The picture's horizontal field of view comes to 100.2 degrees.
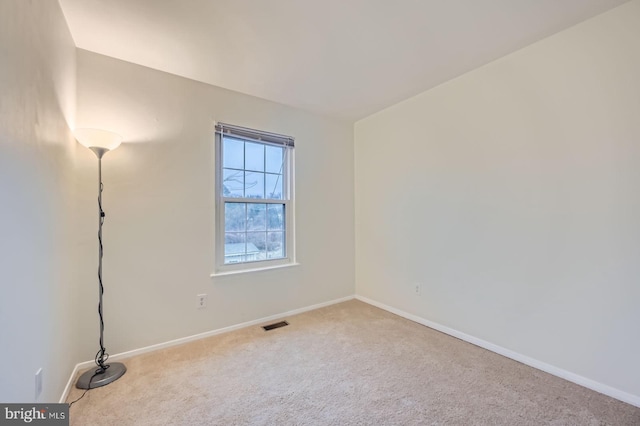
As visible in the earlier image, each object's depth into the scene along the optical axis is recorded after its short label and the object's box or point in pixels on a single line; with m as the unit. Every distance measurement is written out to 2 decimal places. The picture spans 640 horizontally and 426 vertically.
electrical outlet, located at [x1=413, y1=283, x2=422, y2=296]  2.90
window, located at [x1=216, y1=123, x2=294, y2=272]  2.77
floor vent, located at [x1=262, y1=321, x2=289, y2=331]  2.77
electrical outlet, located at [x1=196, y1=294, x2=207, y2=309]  2.54
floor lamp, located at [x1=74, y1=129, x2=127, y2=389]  1.83
